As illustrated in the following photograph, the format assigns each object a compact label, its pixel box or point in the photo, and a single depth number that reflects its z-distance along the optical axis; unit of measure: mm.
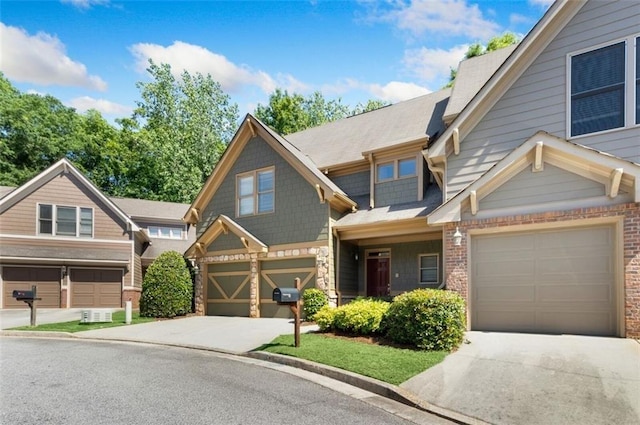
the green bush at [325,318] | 10847
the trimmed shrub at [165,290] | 16219
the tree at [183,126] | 33969
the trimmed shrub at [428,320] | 8461
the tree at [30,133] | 34531
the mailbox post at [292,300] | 8773
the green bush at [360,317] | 9922
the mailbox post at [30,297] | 13531
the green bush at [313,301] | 13734
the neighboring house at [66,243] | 21734
